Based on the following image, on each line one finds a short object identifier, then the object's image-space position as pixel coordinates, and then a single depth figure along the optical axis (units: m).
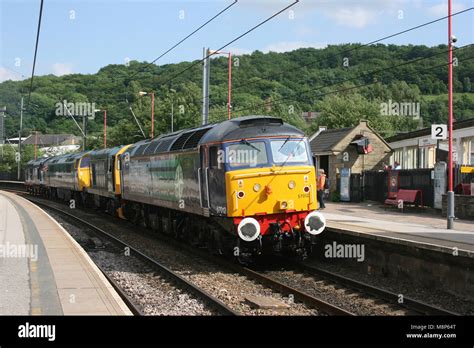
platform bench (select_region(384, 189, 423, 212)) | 24.34
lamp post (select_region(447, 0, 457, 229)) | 17.19
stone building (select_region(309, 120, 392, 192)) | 35.19
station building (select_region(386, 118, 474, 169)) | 27.69
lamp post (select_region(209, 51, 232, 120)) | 29.14
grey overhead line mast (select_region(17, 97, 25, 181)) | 76.74
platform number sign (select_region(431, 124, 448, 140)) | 17.89
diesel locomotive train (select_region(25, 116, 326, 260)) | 13.27
